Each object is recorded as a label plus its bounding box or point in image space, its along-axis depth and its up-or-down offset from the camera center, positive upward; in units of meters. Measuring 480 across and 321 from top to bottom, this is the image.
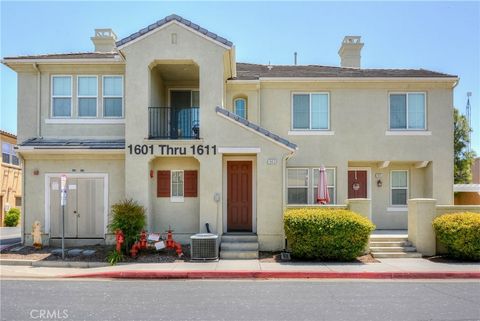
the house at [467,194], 23.25 -1.08
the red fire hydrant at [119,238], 13.55 -1.92
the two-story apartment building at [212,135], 15.12 +1.49
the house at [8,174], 30.03 +0.10
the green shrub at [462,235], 13.58 -1.88
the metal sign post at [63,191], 13.63 -0.50
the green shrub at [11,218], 29.78 -2.89
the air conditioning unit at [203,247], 13.63 -2.22
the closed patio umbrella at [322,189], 16.02 -0.52
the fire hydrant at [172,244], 14.16 -2.24
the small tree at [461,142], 29.78 +2.19
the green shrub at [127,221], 13.93 -1.47
